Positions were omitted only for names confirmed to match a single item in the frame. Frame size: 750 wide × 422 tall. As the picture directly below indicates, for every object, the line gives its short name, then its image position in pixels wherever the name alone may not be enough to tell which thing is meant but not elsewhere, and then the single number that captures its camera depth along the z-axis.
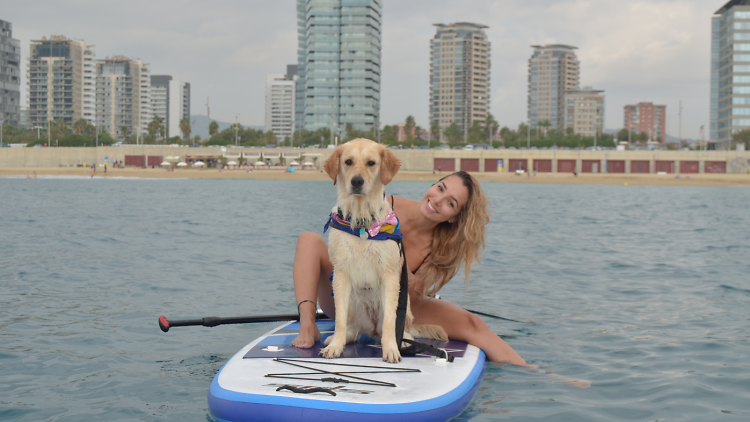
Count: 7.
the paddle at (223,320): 5.66
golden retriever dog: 4.55
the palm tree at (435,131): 171.00
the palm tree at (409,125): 163.66
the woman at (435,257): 5.36
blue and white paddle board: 3.98
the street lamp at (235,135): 137.24
